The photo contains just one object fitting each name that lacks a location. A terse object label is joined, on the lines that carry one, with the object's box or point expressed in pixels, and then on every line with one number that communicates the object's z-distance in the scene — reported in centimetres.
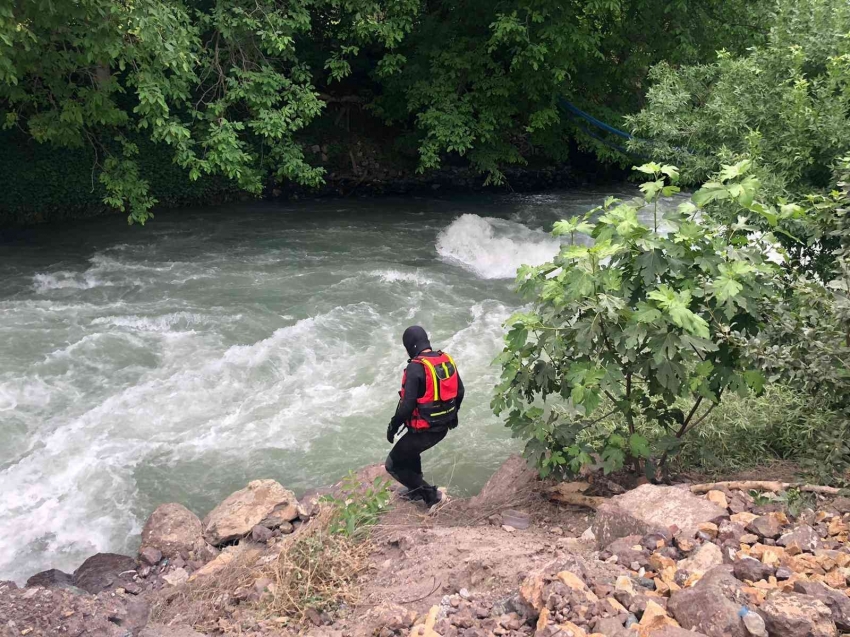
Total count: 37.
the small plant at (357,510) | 476
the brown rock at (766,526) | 383
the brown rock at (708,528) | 390
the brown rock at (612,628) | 310
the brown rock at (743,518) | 399
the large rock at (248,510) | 591
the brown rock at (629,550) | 378
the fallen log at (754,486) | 432
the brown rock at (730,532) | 382
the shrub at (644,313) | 436
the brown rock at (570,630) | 312
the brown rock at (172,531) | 576
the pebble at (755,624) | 296
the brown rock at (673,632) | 295
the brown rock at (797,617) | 293
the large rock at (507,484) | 564
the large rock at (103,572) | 540
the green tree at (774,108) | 720
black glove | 546
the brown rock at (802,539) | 365
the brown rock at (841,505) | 403
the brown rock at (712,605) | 302
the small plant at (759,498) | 426
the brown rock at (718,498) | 427
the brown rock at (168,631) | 427
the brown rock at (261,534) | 579
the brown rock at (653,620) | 309
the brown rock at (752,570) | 339
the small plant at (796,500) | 413
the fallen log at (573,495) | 517
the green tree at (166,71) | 904
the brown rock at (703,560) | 355
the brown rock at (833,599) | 302
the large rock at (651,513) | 405
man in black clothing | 530
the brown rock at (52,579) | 539
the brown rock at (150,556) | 567
